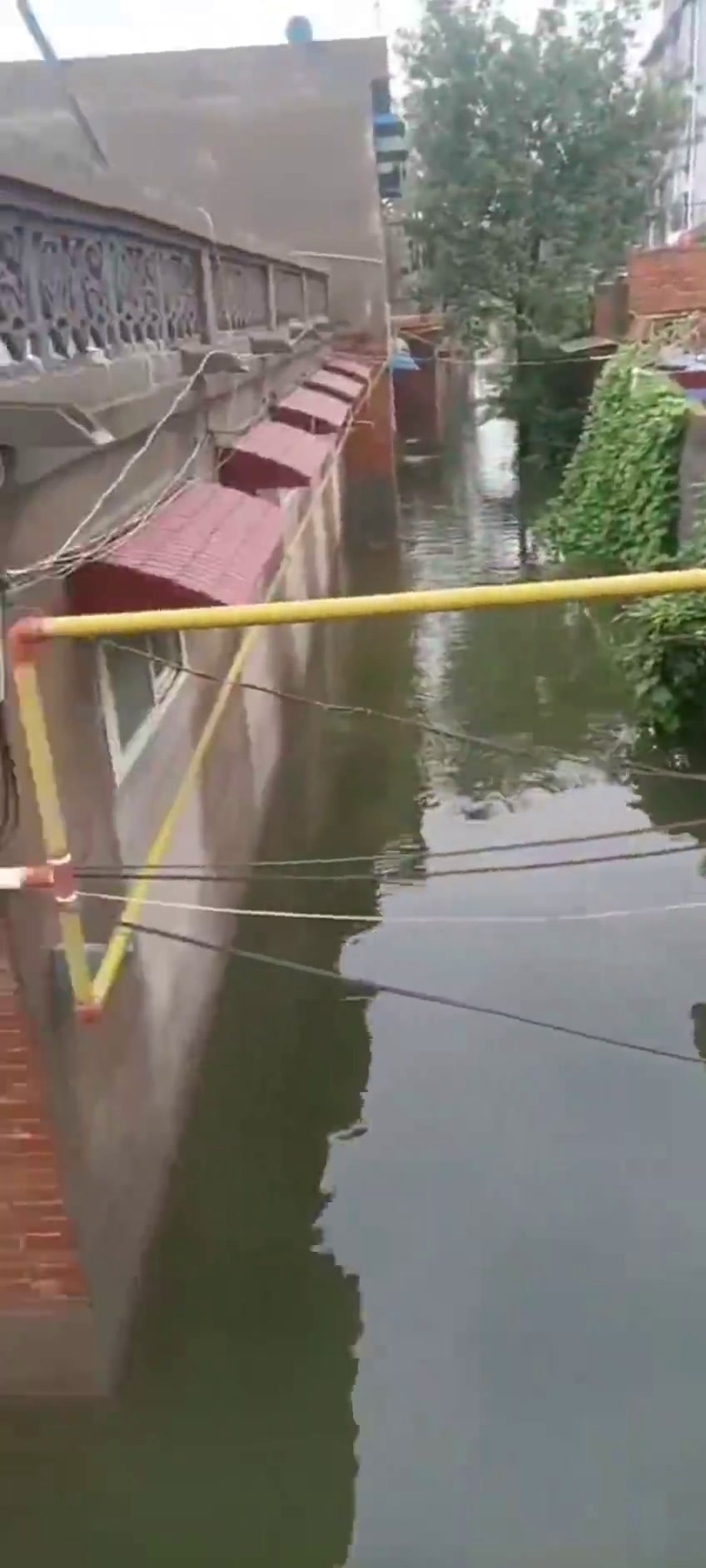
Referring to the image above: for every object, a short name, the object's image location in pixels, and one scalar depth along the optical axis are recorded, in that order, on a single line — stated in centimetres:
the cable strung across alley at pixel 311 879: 294
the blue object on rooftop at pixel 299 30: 1925
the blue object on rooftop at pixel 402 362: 2118
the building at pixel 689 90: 2527
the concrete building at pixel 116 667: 332
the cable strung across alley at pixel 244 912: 315
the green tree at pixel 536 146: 1862
